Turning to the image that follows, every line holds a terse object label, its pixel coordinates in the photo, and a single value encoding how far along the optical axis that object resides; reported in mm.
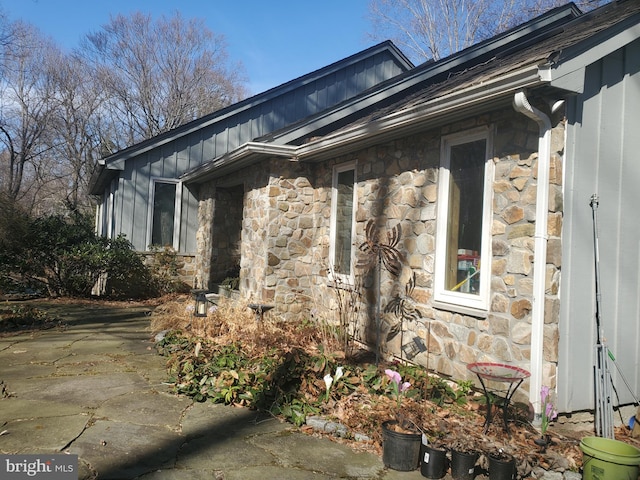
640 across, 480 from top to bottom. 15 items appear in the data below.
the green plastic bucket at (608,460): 3102
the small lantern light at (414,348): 5207
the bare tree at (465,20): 17203
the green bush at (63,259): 10078
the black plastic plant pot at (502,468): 3148
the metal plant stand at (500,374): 3521
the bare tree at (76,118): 22359
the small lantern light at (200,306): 7344
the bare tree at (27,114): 21184
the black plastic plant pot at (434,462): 3282
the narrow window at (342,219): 6973
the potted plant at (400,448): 3359
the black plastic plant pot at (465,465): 3227
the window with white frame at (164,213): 11289
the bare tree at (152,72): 23047
